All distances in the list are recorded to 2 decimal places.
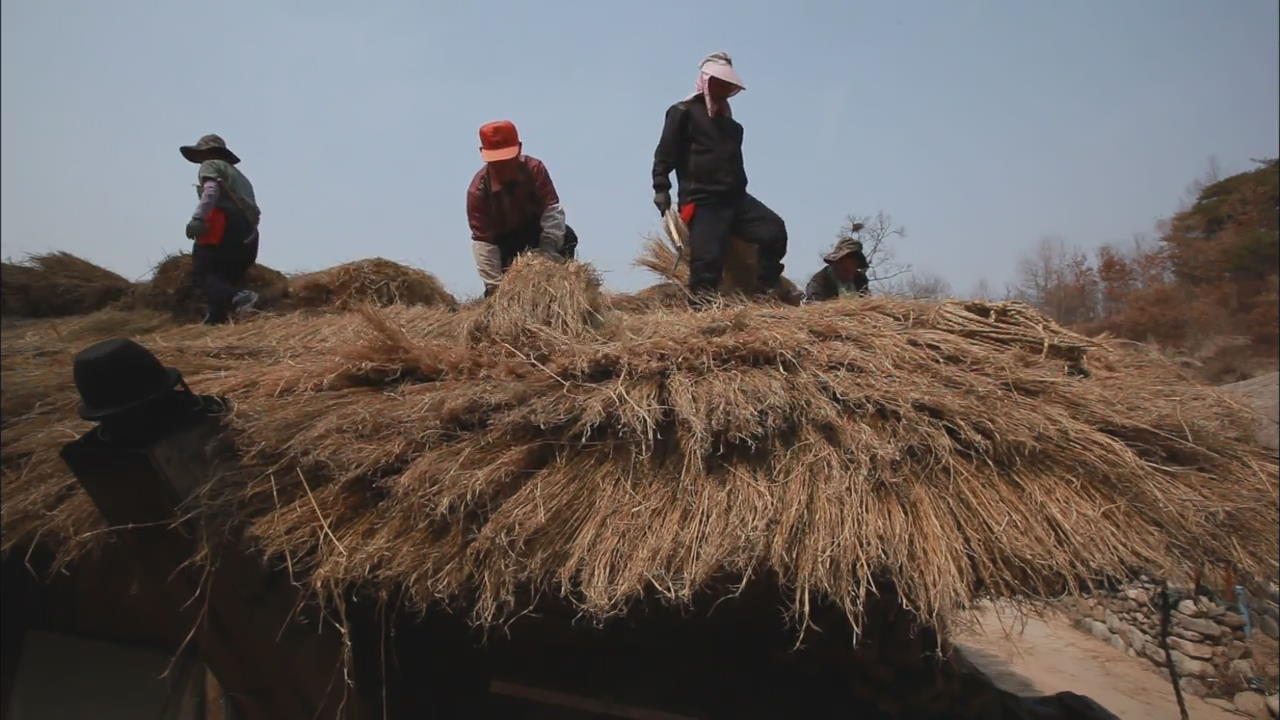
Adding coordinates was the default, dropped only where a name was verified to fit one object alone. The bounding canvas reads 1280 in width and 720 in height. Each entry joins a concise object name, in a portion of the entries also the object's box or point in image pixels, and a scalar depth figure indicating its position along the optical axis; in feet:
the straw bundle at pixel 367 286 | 14.74
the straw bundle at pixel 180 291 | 14.93
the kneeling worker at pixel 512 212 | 12.50
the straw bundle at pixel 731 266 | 12.88
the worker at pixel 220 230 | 14.08
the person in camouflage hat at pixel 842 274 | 13.52
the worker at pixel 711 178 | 12.28
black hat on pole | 6.39
